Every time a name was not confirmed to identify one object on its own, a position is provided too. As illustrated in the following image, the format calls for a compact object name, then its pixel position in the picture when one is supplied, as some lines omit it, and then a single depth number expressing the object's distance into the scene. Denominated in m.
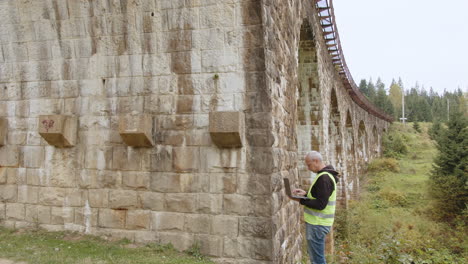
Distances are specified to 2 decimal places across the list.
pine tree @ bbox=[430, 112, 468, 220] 16.20
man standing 3.86
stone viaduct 4.34
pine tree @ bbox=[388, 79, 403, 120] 83.21
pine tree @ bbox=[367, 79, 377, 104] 80.64
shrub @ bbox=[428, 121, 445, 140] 29.80
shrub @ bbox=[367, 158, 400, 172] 30.52
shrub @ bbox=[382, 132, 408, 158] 40.22
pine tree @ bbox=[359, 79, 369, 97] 85.31
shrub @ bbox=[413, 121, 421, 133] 56.22
